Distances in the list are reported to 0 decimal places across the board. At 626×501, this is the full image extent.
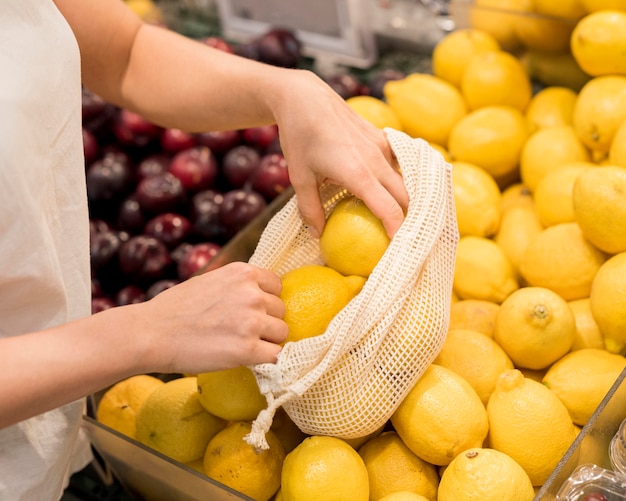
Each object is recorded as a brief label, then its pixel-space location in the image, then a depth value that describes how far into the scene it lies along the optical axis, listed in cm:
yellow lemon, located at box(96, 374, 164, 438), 120
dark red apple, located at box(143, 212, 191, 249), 174
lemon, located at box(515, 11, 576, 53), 168
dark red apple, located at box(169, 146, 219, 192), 187
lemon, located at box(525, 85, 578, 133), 161
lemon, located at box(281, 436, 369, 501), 91
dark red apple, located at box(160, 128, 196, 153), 196
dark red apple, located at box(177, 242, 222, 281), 163
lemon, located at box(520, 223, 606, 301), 122
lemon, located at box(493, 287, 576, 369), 110
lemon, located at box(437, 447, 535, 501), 89
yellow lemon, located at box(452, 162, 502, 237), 139
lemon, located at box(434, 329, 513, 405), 109
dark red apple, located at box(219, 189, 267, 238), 170
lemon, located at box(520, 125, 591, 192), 147
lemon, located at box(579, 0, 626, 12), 152
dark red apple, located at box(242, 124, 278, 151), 194
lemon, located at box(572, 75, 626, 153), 140
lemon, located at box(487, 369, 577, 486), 98
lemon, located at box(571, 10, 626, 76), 147
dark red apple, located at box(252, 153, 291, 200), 175
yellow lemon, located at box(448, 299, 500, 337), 122
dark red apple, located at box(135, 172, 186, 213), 179
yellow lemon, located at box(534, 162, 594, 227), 132
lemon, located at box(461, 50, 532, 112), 164
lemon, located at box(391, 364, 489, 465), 97
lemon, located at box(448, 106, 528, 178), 154
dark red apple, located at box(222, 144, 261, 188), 187
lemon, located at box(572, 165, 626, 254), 115
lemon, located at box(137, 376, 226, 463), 108
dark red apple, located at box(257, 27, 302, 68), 211
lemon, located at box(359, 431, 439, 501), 99
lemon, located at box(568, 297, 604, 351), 117
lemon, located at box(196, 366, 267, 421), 102
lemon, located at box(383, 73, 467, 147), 164
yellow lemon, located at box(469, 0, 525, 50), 176
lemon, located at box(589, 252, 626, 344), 111
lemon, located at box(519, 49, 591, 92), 172
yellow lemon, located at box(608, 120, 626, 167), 129
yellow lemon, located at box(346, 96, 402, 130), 160
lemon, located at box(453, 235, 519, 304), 129
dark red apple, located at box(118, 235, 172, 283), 166
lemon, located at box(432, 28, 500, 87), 174
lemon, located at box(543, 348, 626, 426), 107
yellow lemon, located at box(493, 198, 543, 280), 138
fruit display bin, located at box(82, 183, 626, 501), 92
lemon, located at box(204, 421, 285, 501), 101
